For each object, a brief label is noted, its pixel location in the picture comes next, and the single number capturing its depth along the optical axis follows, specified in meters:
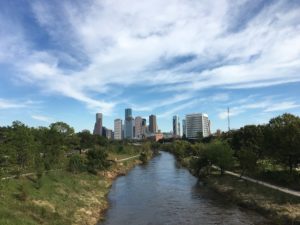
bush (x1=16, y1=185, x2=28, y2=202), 25.85
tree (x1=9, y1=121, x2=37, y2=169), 35.20
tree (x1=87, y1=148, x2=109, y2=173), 55.46
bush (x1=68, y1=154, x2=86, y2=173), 49.79
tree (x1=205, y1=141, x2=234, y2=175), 51.92
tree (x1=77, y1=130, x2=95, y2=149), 105.30
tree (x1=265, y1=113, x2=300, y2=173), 37.29
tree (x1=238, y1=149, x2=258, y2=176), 41.02
